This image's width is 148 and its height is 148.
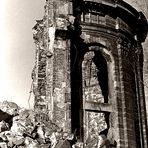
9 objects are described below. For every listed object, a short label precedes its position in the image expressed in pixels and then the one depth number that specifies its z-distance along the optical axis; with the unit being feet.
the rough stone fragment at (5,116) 46.98
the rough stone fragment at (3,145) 43.39
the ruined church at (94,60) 57.31
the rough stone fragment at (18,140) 44.37
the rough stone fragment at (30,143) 44.60
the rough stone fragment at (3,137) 44.32
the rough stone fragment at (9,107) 47.47
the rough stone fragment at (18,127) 45.97
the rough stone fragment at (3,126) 45.81
